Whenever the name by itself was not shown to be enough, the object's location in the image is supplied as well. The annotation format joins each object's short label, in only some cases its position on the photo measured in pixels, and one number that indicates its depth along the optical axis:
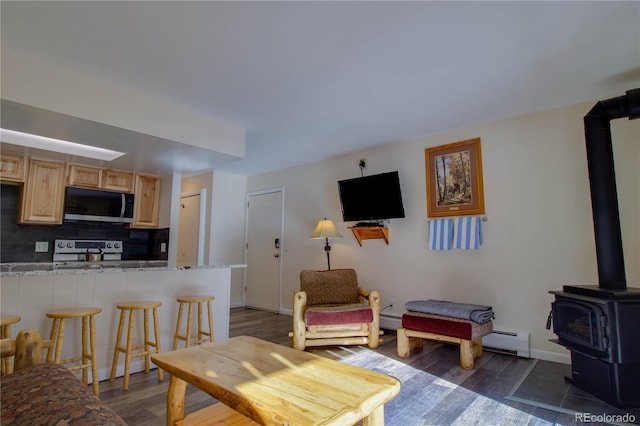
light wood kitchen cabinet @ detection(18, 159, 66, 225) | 3.89
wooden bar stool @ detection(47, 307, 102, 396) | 2.28
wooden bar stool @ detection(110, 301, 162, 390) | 2.56
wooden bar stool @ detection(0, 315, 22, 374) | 2.04
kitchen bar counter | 2.42
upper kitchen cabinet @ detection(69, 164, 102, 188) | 4.20
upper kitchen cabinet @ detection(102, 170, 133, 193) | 4.46
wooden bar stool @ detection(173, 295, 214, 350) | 2.96
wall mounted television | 4.01
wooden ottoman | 2.90
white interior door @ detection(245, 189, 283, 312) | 5.47
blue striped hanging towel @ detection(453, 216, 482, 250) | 3.46
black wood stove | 2.14
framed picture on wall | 3.59
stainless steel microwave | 4.20
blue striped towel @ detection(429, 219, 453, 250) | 3.65
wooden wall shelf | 4.22
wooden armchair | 3.44
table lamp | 4.28
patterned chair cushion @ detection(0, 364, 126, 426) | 0.92
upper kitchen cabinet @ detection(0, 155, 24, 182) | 3.73
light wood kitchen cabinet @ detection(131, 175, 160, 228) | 4.73
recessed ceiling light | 3.51
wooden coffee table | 1.24
